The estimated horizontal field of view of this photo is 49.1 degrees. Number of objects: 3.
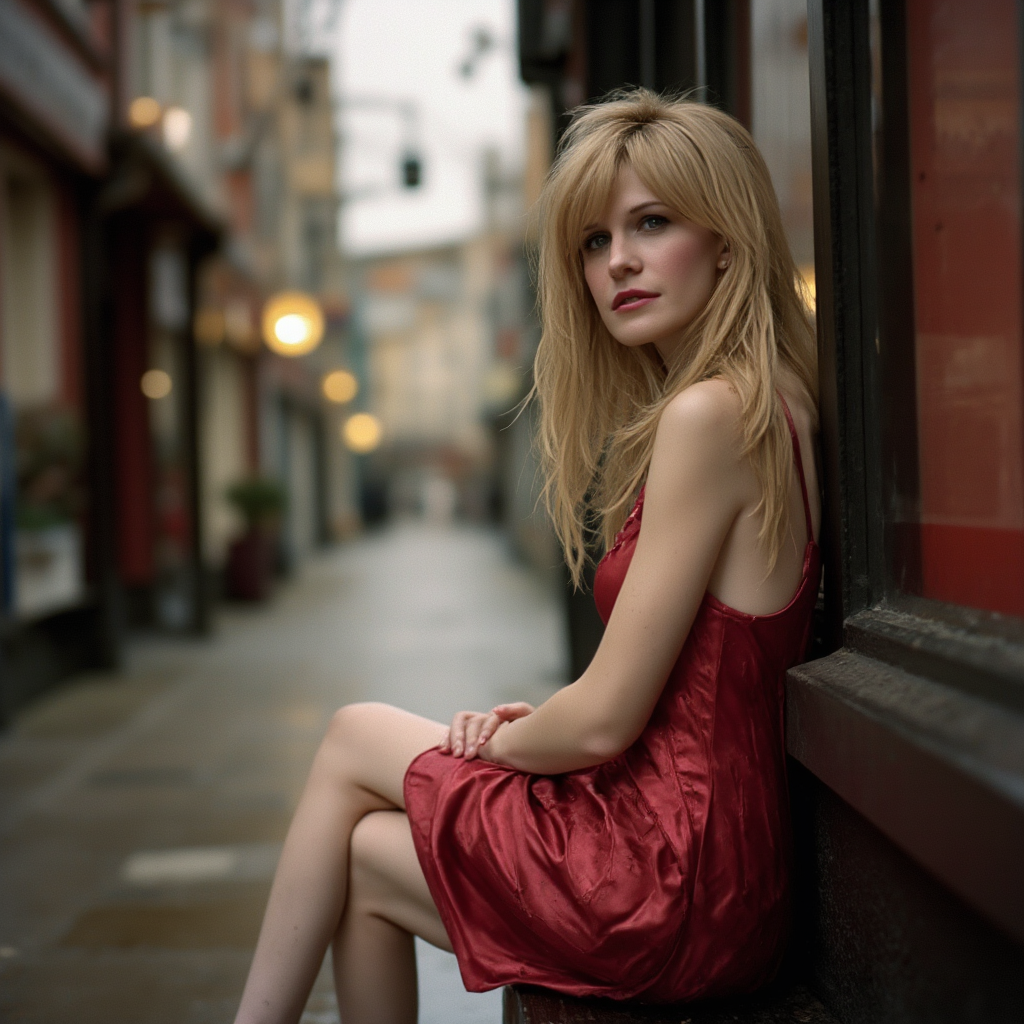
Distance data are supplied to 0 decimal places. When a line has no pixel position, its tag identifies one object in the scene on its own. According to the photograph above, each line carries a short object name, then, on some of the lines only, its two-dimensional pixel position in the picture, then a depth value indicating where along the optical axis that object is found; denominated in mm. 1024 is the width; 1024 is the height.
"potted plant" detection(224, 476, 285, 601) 12766
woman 1658
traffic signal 11309
